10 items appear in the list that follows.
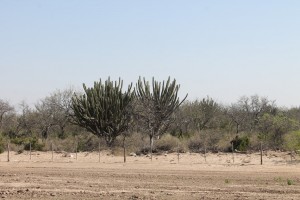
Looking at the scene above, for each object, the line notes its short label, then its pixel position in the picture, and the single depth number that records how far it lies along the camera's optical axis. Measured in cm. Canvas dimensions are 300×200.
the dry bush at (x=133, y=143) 4206
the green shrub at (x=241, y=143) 3984
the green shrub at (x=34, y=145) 4456
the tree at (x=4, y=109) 6178
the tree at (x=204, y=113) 5600
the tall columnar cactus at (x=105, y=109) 4400
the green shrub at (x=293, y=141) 3428
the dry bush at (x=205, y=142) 4114
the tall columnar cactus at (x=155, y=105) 4459
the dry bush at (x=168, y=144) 4169
